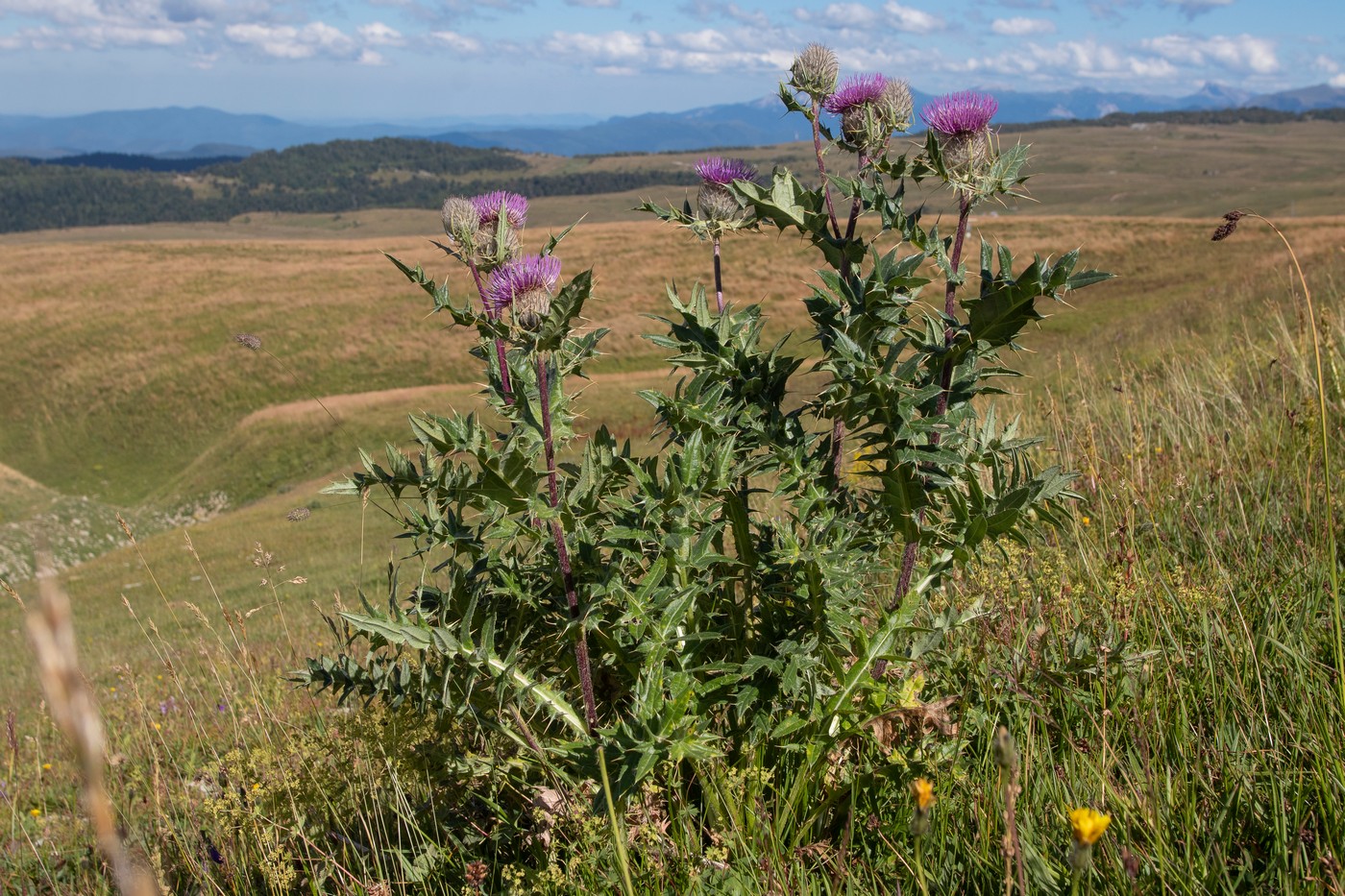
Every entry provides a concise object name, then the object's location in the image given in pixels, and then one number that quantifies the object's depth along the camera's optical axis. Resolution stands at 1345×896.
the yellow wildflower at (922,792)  0.85
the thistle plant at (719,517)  1.09
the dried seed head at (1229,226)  1.15
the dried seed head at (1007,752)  0.75
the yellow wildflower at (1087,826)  0.82
